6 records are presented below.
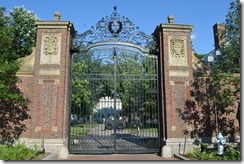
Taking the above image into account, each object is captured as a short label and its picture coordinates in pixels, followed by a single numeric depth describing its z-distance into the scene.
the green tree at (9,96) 10.20
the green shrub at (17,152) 9.05
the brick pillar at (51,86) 11.34
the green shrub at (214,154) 9.65
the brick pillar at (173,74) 11.70
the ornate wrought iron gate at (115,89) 12.08
